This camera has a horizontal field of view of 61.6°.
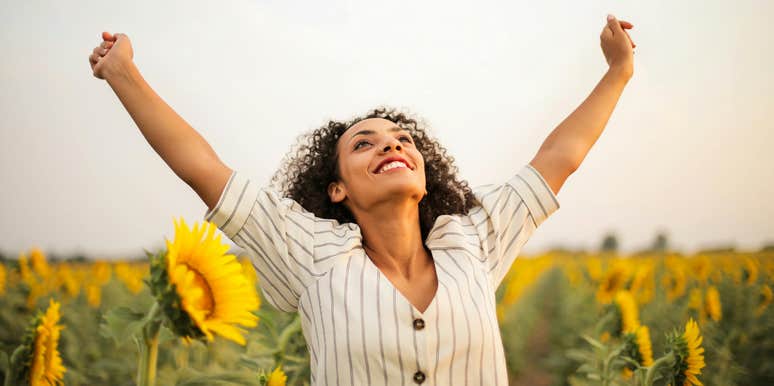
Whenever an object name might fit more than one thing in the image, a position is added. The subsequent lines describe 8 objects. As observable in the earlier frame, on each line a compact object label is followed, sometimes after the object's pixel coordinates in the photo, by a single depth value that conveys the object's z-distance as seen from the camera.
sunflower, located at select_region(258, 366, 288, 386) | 1.78
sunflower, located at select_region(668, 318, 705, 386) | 2.12
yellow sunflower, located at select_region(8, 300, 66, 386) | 1.74
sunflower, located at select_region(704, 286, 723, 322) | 4.60
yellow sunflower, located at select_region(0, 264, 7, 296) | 2.49
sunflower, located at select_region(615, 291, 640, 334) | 3.25
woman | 1.50
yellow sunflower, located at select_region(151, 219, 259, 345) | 1.08
